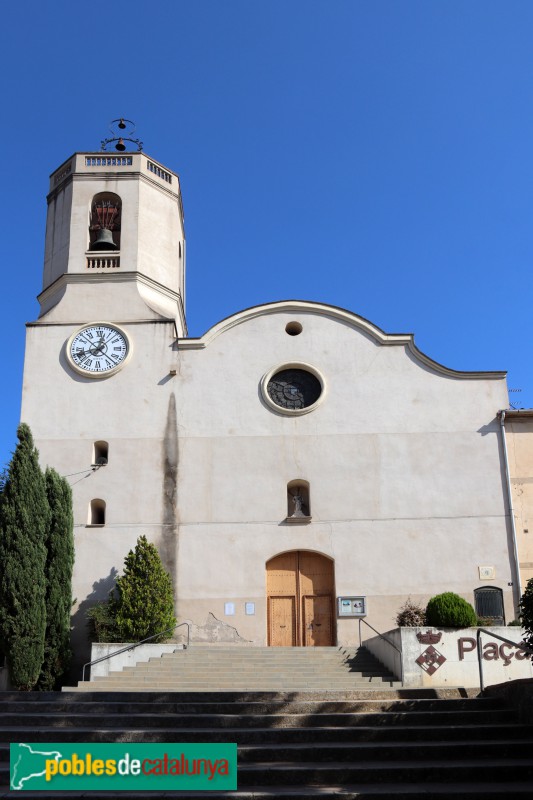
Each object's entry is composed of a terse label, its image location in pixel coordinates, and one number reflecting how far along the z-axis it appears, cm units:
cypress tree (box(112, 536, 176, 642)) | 1956
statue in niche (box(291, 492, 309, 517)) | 2178
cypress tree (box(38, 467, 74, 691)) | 1914
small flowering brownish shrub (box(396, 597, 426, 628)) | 1884
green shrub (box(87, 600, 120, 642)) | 1959
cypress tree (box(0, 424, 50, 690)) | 1809
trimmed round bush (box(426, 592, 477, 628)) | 1633
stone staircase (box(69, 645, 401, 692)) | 1644
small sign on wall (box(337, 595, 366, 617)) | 2080
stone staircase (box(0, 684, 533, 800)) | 922
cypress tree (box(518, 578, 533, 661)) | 1098
